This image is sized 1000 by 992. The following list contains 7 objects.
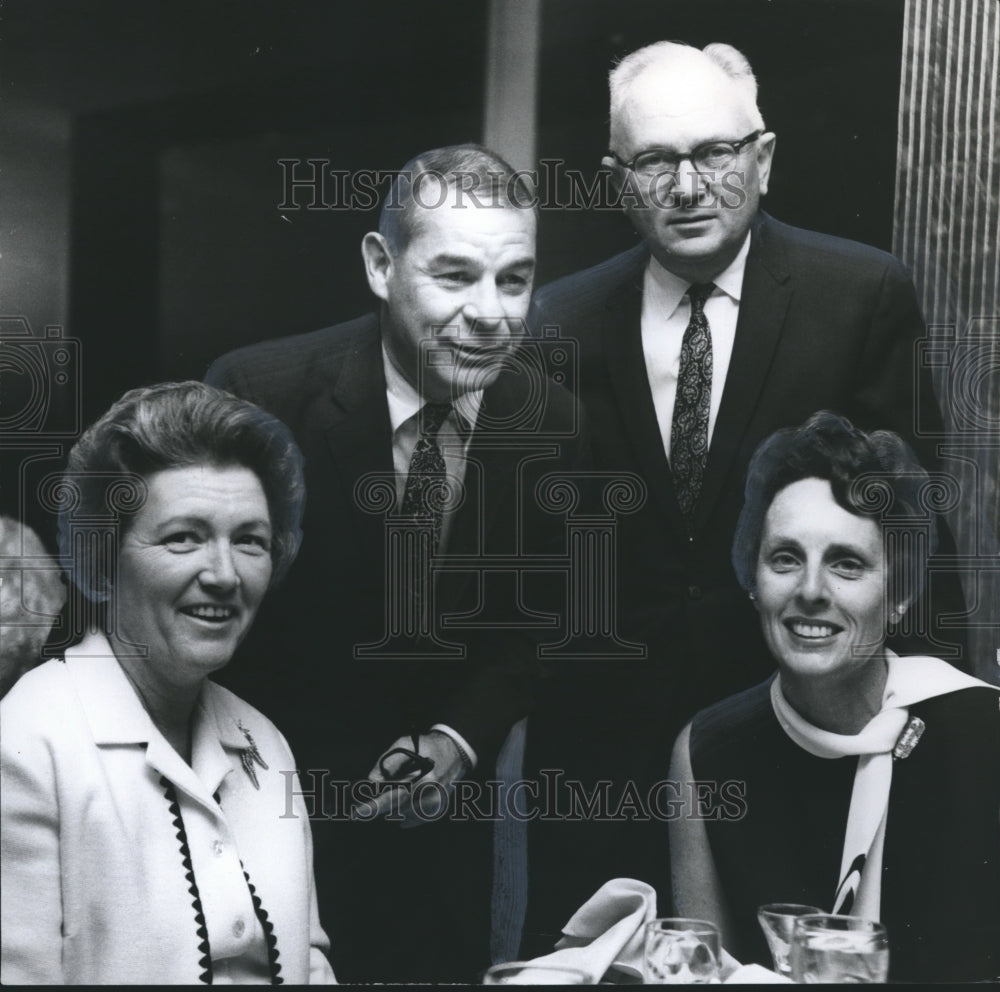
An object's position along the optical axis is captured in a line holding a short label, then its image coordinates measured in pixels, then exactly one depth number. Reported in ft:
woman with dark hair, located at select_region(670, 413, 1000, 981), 12.01
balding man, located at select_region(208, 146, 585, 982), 11.78
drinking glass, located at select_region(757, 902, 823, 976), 11.94
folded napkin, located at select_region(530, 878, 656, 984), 11.86
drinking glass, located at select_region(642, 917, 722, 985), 11.83
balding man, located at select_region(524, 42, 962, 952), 11.95
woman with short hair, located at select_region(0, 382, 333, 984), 10.84
